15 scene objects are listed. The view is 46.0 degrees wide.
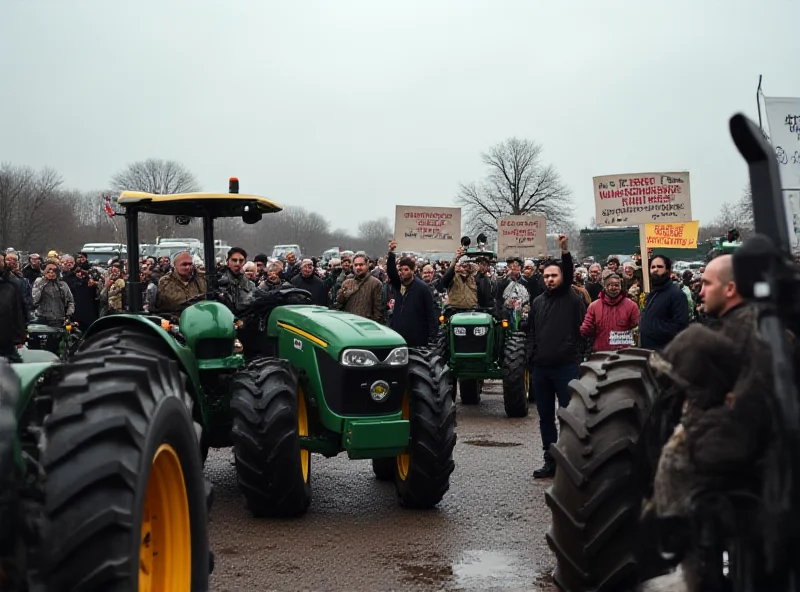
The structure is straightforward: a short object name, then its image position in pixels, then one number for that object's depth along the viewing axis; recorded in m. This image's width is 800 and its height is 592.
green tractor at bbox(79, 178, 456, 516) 6.75
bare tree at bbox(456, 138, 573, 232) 60.62
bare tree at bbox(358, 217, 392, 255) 125.19
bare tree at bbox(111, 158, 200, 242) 75.94
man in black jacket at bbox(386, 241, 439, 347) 11.20
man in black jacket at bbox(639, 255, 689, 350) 8.69
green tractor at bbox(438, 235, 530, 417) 12.46
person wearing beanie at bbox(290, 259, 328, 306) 13.90
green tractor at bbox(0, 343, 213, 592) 3.06
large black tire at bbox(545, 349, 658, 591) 3.93
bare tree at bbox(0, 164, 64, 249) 54.00
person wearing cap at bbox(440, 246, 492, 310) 13.54
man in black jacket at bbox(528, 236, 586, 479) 8.82
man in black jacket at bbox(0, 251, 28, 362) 11.58
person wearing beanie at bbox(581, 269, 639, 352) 9.76
